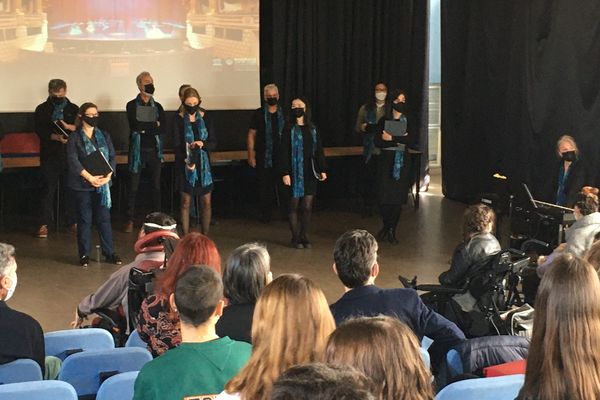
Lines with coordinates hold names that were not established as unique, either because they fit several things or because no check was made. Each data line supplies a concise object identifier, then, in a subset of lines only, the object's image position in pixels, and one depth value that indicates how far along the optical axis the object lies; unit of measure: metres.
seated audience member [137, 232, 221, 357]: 3.88
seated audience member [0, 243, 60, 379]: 3.60
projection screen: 10.09
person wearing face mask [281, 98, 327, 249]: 8.59
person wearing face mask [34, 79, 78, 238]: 8.99
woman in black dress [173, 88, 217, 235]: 8.60
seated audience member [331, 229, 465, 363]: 3.70
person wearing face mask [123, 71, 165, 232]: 9.21
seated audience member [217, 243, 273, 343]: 3.63
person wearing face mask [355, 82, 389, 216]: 10.37
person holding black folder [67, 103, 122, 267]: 7.62
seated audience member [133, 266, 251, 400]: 2.58
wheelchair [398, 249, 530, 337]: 5.39
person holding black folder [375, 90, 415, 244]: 8.90
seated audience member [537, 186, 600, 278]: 5.88
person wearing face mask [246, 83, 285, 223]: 9.87
